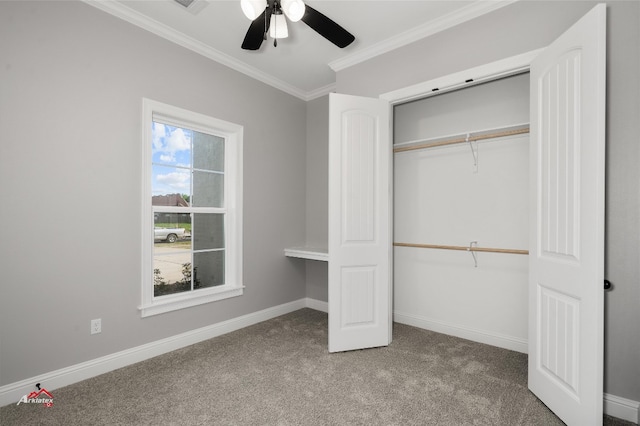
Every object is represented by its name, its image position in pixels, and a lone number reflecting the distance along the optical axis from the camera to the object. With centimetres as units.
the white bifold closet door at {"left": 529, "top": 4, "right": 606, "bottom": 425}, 165
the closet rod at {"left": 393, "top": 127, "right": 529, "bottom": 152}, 276
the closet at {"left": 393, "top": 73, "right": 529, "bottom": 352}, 287
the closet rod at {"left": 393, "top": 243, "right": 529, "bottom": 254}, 277
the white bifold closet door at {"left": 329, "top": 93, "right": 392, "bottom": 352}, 284
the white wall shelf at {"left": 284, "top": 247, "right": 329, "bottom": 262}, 352
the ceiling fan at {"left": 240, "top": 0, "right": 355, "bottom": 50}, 184
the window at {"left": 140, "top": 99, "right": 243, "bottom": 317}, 278
